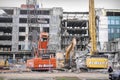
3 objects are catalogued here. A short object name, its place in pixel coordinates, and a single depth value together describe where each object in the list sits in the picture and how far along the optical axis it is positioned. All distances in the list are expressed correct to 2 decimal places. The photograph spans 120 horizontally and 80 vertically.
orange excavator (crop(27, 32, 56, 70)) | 47.50
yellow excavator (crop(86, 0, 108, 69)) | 50.28
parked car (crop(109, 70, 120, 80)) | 25.37
